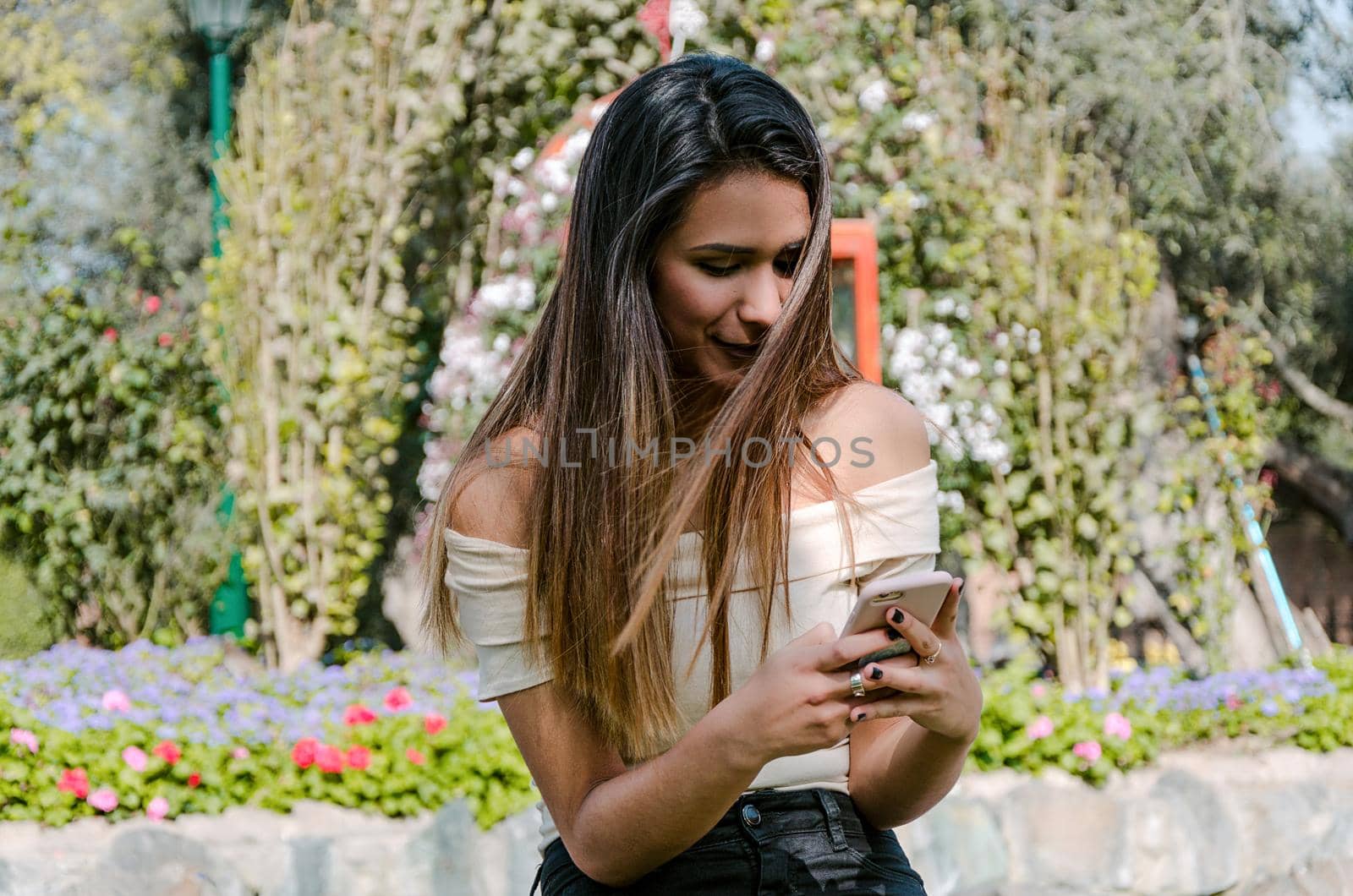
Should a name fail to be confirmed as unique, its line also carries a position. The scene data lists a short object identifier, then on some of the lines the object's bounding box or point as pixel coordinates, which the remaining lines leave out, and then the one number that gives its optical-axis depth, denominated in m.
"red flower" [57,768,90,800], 3.34
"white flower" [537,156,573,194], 4.90
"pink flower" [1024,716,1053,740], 3.83
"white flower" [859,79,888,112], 4.88
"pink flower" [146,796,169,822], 3.32
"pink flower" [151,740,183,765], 3.39
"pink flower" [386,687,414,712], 3.79
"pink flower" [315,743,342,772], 3.41
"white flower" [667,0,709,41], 4.60
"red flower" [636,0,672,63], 4.92
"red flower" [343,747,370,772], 3.39
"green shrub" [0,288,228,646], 5.41
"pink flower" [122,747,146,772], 3.34
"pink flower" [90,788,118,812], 3.30
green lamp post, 5.23
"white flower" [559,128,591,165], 4.93
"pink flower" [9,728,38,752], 3.40
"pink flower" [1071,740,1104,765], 3.82
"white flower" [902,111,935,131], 4.86
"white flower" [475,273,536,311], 4.97
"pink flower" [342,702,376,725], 3.58
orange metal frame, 4.31
